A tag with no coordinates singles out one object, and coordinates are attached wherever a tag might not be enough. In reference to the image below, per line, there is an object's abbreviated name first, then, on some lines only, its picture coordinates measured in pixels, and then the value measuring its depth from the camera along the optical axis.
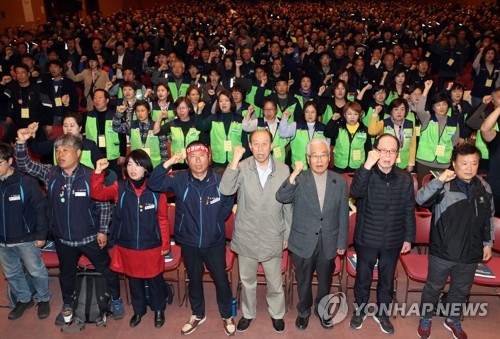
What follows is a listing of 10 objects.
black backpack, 3.83
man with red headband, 3.37
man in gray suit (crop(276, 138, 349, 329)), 3.35
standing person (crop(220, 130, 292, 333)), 3.38
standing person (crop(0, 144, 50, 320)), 3.61
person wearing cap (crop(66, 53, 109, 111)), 7.75
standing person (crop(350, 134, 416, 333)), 3.37
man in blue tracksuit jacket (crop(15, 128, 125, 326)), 3.55
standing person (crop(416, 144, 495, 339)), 3.30
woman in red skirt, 3.47
